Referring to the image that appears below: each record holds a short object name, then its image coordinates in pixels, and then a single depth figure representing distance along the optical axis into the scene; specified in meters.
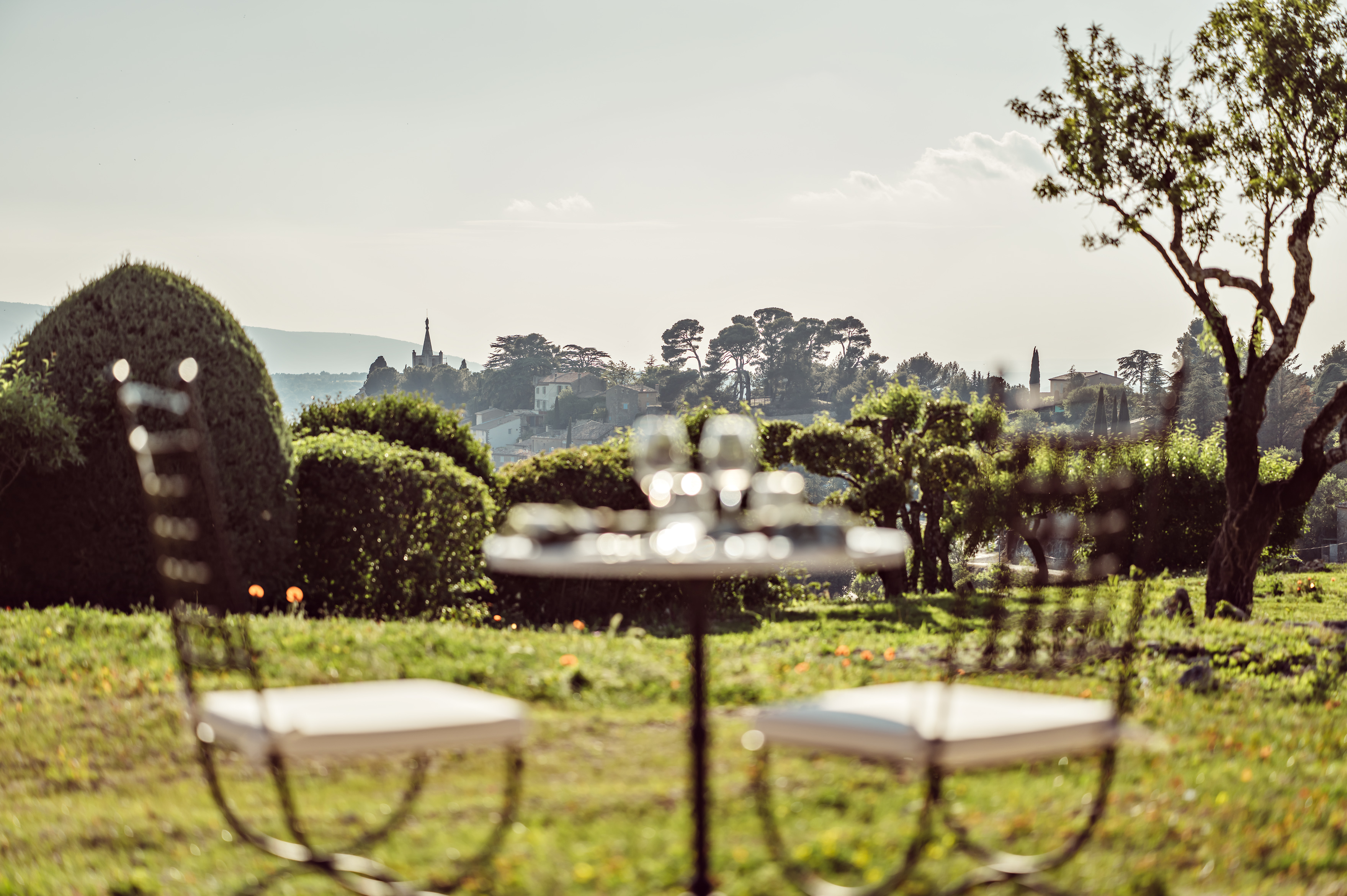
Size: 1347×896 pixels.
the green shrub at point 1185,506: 23.58
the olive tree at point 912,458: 17.61
